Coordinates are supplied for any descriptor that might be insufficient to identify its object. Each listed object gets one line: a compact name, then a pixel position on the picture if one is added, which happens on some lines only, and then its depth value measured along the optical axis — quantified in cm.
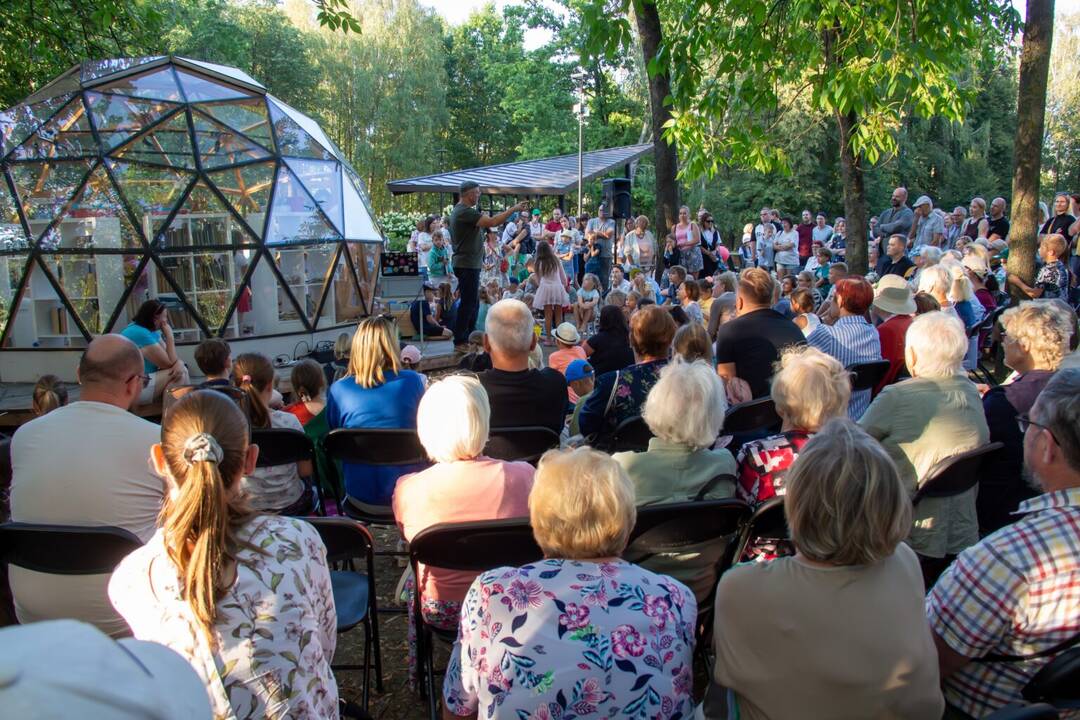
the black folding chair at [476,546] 282
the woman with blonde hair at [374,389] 448
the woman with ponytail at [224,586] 211
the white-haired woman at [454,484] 317
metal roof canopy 2094
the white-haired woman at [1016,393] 373
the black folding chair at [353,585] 304
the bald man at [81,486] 296
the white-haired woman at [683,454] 328
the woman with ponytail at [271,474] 434
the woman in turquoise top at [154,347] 761
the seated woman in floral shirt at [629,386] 472
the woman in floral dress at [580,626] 210
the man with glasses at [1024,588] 217
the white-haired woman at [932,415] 368
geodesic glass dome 996
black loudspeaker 1747
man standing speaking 1108
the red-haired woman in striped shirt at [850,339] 579
